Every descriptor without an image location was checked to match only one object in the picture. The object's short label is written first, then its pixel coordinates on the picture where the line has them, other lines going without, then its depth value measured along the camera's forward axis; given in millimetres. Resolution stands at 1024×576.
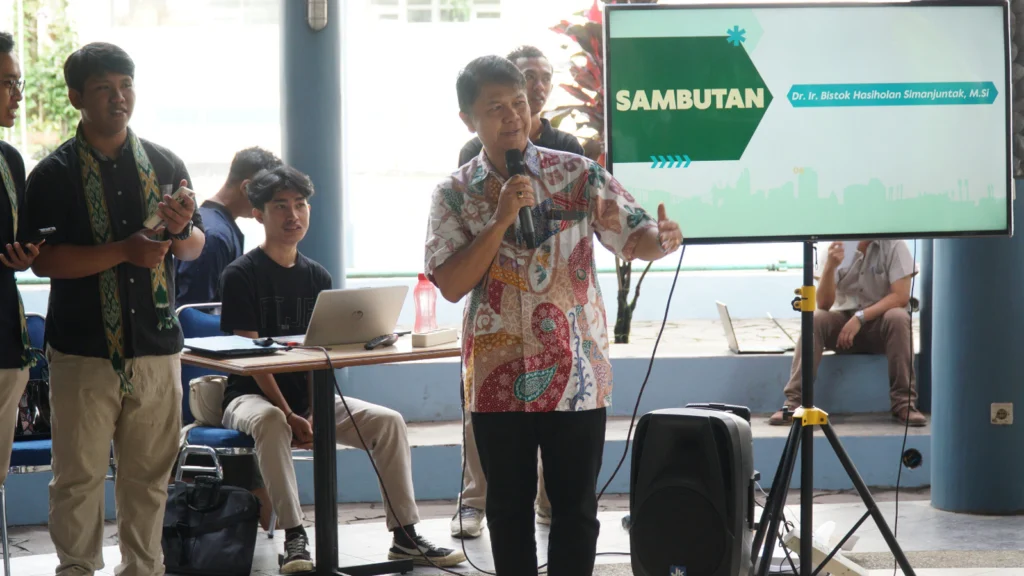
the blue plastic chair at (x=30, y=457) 6742
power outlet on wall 8547
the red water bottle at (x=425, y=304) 7643
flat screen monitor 5902
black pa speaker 5227
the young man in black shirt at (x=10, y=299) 5945
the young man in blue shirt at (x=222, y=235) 8242
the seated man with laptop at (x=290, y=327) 7184
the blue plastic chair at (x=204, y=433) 7062
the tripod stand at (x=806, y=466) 5457
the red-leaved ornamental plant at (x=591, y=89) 11617
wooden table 6234
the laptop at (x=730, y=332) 10953
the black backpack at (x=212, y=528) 6918
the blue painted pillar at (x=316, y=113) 10234
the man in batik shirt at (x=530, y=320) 4875
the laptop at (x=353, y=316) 6527
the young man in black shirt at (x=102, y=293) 5773
